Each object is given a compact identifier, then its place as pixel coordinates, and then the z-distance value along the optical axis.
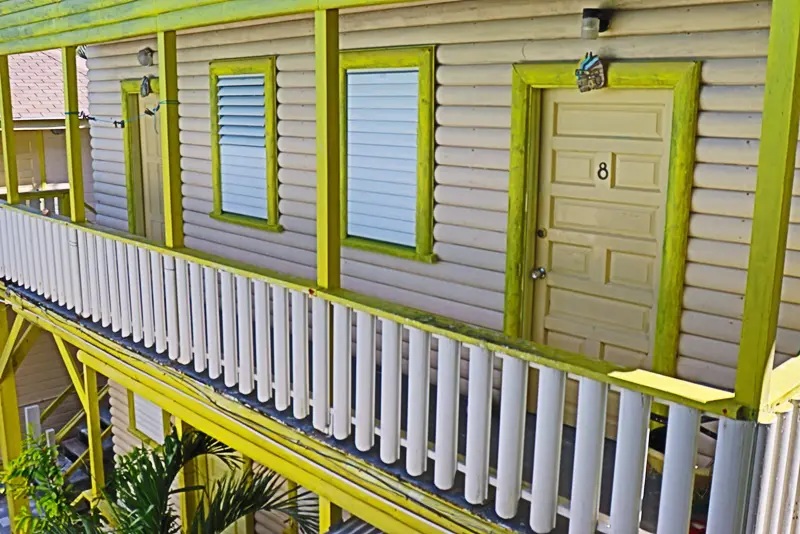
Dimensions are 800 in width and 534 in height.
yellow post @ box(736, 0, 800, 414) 2.49
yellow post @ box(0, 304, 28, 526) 8.79
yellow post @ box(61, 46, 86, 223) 6.74
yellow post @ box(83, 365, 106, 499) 7.12
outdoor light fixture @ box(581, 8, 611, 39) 4.24
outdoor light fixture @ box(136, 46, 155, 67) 8.39
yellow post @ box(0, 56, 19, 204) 7.96
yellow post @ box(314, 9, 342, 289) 4.19
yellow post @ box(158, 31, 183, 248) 5.31
